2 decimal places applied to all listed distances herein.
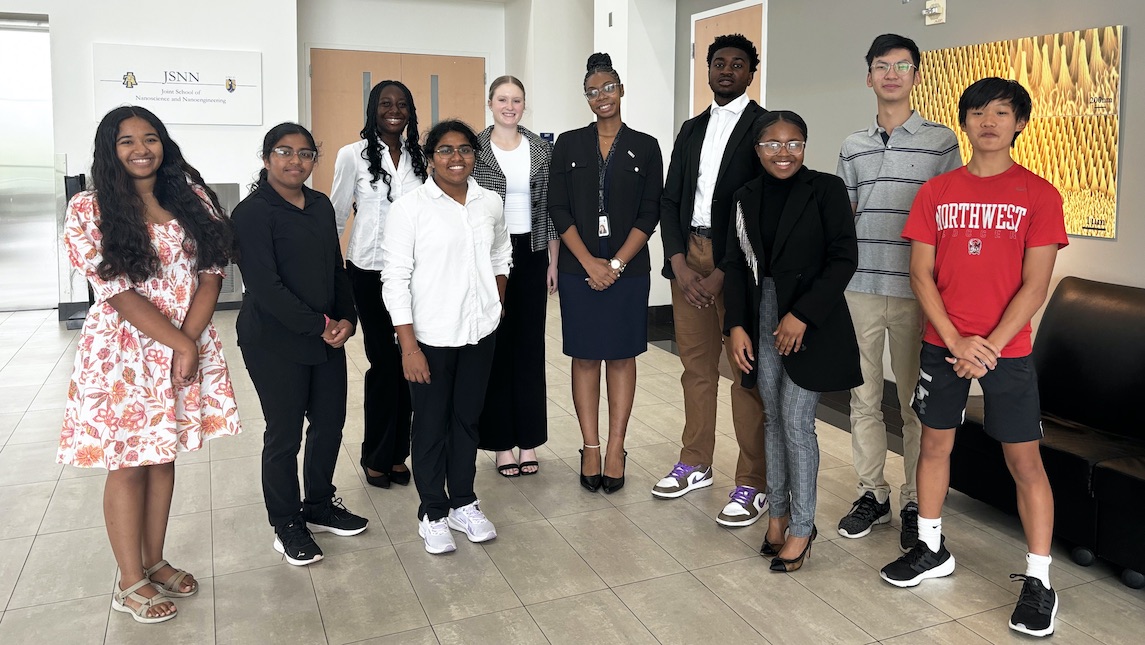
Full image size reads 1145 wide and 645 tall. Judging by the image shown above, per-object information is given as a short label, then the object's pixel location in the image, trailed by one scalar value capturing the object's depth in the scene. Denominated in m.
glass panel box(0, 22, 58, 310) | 7.87
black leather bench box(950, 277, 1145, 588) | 2.88
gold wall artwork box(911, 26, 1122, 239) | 3.80
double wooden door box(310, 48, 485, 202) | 9.13
